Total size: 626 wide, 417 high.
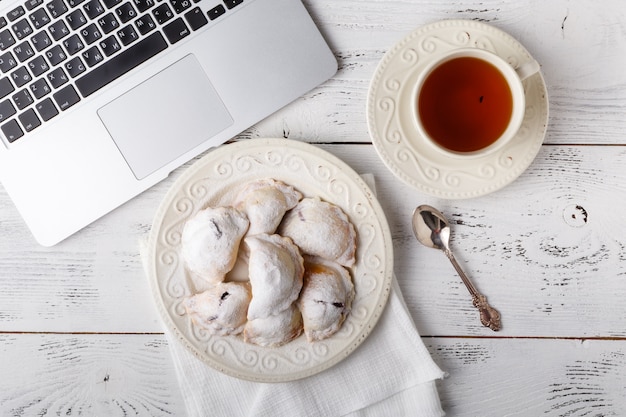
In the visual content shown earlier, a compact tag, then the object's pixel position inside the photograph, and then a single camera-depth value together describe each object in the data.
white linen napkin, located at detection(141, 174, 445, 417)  0.85
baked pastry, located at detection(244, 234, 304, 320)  0.77
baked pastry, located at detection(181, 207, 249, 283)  0.78
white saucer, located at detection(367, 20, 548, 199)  0.80
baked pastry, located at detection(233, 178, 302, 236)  0.80
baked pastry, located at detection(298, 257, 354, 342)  0.80
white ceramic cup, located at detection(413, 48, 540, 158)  0.74
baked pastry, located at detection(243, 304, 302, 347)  0.79
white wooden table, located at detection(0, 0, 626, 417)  0.87
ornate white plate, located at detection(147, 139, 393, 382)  0.81
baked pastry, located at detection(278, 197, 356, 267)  0.80
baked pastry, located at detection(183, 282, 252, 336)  0.79
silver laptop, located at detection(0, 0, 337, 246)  0.80
